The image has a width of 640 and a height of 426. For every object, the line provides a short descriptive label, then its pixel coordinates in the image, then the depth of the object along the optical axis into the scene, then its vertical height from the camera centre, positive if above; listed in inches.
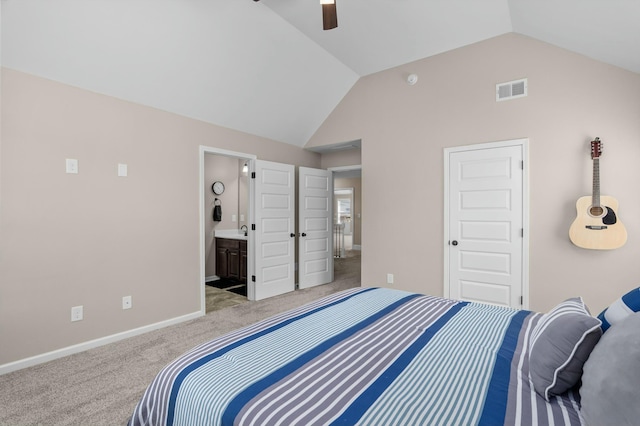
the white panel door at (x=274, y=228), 170.6 -9.4
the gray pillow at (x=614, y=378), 28.2 -17.0
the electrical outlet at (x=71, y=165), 105.8 +16.4
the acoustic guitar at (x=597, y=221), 107.3 -3.0
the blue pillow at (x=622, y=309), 43.2 -14.1
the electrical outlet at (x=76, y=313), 107.5 -36.0
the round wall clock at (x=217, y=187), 214.7 +17.8
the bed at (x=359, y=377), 36.1 -23.5
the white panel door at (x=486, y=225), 130.0 -5.5
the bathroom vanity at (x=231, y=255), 195.2 -28.8
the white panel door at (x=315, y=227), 193.9 -9.3
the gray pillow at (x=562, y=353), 39.1 -18.7
